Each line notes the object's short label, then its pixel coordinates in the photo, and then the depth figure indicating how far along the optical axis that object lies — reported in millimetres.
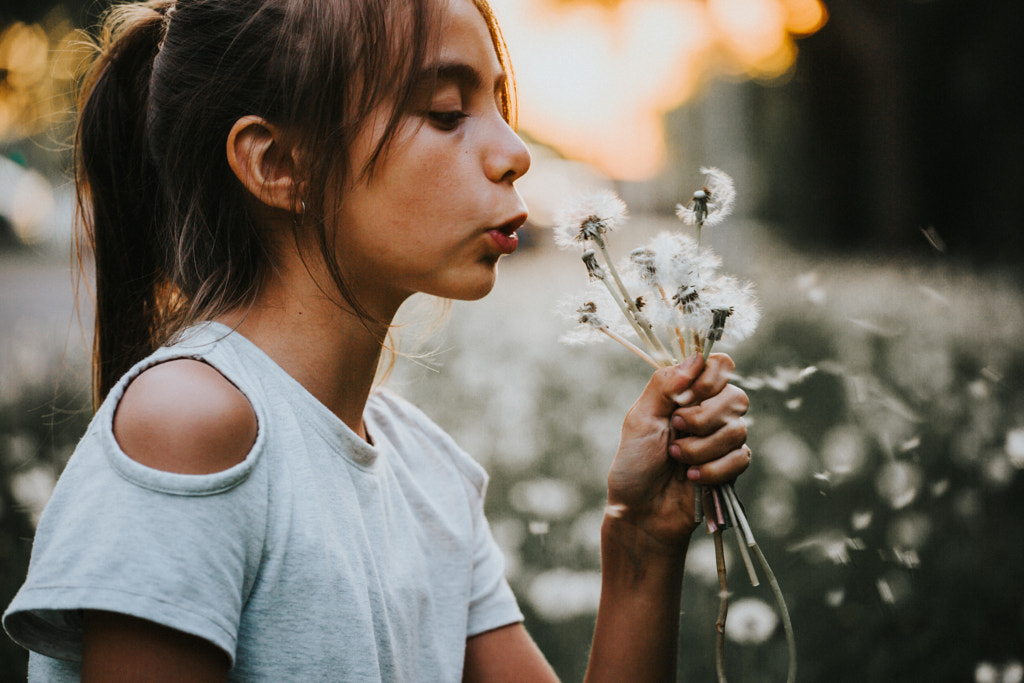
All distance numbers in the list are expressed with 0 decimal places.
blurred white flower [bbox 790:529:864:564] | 1954
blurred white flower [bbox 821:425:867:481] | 2486
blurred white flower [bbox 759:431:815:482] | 2598
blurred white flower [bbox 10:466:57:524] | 2703
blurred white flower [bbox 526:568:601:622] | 2229
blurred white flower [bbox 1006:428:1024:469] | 2137
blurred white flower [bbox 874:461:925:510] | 2138
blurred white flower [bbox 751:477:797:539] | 2453
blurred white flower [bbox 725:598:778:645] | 2066
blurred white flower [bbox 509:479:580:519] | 2689
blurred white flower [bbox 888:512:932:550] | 2242
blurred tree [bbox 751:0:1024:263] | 4387
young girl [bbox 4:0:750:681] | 888
